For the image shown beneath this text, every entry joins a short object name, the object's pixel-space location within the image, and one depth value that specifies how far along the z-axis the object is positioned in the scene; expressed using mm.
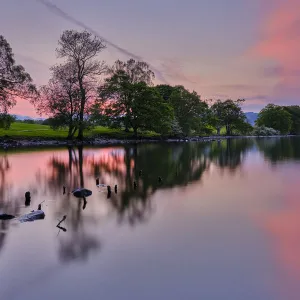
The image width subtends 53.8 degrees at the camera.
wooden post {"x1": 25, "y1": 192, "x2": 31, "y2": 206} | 17281
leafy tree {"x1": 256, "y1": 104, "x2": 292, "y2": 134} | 178225
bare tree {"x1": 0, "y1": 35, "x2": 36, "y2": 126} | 56219
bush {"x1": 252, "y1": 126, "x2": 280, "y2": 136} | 162500
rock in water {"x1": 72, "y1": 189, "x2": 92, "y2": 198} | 19469
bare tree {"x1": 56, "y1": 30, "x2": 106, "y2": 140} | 65688
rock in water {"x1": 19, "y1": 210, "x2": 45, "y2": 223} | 14124
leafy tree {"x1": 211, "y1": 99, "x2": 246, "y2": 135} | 148750
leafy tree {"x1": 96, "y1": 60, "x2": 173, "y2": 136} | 80688
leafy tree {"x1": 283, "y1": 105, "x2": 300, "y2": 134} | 195650
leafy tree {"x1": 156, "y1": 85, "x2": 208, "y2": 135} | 107000
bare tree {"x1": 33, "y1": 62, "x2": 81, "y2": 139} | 66938
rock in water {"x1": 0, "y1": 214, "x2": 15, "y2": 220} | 14375
